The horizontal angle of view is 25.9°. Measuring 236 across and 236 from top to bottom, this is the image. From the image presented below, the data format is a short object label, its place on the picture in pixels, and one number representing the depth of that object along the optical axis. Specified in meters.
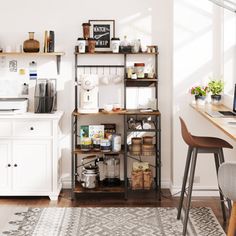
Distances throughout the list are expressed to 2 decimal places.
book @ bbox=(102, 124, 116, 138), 5.16
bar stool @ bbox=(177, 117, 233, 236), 3.91
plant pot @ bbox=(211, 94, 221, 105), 4.84
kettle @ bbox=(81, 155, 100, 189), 5.04
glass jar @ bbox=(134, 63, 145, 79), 5.09
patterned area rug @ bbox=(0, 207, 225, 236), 4.05
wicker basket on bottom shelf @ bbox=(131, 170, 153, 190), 5.03
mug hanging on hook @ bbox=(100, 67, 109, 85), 5.16
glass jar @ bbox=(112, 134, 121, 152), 4.97
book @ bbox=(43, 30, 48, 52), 5.09
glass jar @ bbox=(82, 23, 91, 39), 5.05
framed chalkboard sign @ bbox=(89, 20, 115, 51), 5.22
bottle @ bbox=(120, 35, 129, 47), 5.11
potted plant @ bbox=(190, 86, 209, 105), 4.77
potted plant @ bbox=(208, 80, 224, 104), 4.81
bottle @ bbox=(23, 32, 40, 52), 5.09
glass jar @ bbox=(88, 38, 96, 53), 5.07
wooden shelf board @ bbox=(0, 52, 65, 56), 5.05
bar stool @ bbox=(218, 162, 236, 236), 2.81
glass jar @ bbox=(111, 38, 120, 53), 5.06
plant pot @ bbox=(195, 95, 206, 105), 4.77
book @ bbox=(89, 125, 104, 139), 5.11
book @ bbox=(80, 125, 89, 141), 5.13
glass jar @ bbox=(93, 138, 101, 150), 5.02
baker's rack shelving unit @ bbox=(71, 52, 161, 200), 4.93
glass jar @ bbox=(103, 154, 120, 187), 5.20
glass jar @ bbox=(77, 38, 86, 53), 5.05
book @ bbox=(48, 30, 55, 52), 5.08
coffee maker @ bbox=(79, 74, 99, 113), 4.93
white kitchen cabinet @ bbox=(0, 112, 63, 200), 4.87
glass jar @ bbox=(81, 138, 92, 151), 4.99
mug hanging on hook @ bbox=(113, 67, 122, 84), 5.20
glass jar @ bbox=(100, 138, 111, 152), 4.94
